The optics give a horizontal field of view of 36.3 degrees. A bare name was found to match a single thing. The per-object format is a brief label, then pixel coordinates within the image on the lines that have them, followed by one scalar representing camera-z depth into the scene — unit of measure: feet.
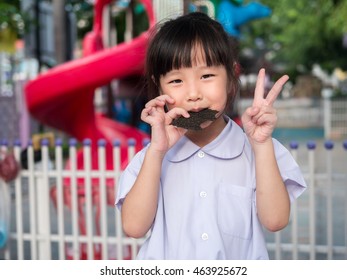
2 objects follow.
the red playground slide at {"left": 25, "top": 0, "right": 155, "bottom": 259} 13.06
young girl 4.46
